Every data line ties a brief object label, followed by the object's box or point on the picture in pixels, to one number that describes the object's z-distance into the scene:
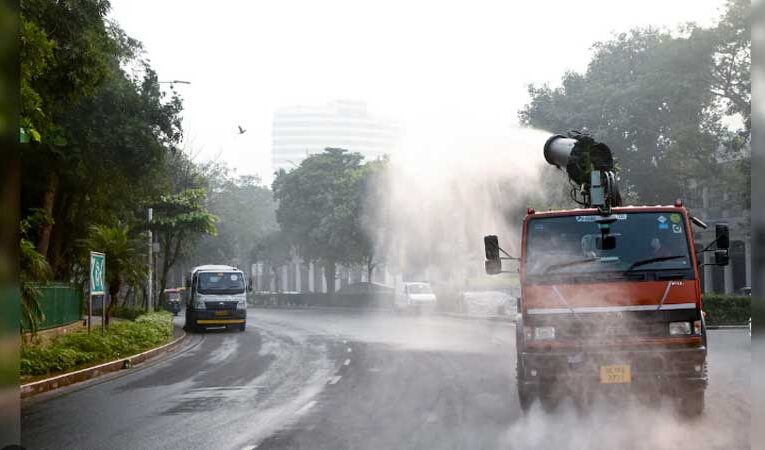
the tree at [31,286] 15.40
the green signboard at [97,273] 21.84
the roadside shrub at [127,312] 39.82
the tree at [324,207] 69.50
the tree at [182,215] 41.44
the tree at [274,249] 83.64
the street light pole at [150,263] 38.03
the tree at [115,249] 31.70
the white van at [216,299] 35.41
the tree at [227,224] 73.19
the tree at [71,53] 16.12
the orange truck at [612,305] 9.30
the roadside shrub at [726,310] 32.59
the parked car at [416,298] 50.25
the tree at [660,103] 39.41
